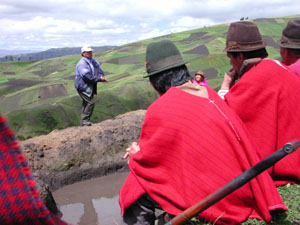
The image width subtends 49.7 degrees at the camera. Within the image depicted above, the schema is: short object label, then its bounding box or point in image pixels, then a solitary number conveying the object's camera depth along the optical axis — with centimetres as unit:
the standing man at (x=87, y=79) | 874
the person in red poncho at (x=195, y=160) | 233
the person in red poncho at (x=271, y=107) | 304
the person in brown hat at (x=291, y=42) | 353
